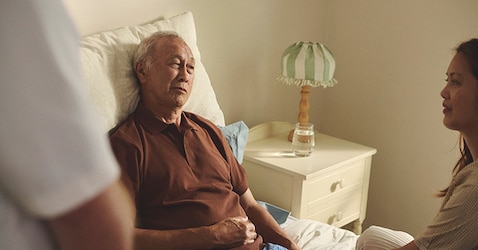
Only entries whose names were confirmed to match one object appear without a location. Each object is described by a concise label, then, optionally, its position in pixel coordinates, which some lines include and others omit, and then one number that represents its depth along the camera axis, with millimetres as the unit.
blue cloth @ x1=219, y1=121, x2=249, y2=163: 2086
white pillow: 1767
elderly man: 1679
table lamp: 2412
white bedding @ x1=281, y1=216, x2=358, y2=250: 1956
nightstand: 2279
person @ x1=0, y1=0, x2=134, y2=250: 523
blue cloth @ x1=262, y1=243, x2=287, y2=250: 1794
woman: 1402
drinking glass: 2398
